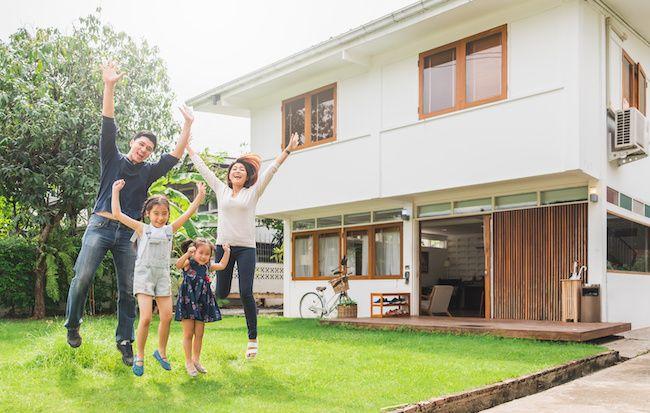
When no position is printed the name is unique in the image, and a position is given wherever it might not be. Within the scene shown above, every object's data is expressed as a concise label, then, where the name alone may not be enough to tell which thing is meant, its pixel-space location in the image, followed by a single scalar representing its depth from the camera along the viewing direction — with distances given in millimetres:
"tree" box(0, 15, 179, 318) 14602
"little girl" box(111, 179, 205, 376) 5484
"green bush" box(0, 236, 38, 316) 15789
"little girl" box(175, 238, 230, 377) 5895
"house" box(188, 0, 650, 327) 11312
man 5535
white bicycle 15016
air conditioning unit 11695
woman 6328
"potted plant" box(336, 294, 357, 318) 14852
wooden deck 9398
